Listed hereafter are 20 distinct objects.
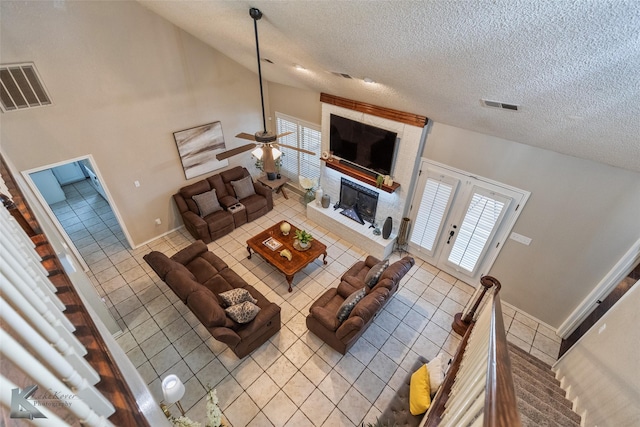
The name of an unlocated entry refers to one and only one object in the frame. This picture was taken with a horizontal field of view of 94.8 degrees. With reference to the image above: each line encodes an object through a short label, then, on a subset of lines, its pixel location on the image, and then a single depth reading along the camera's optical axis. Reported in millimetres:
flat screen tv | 5242
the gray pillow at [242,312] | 3821
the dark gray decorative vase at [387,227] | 5582
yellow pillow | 2934
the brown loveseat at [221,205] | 6051
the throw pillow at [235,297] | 4004
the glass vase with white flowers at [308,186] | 6805
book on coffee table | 5397
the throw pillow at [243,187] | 6680
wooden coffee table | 5043
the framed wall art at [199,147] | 5965
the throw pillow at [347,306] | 3911
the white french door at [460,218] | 4516
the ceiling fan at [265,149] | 3324
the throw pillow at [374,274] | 4379
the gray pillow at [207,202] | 6113
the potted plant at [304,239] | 5301
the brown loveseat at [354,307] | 3801
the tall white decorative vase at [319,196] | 6488
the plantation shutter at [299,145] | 6711
